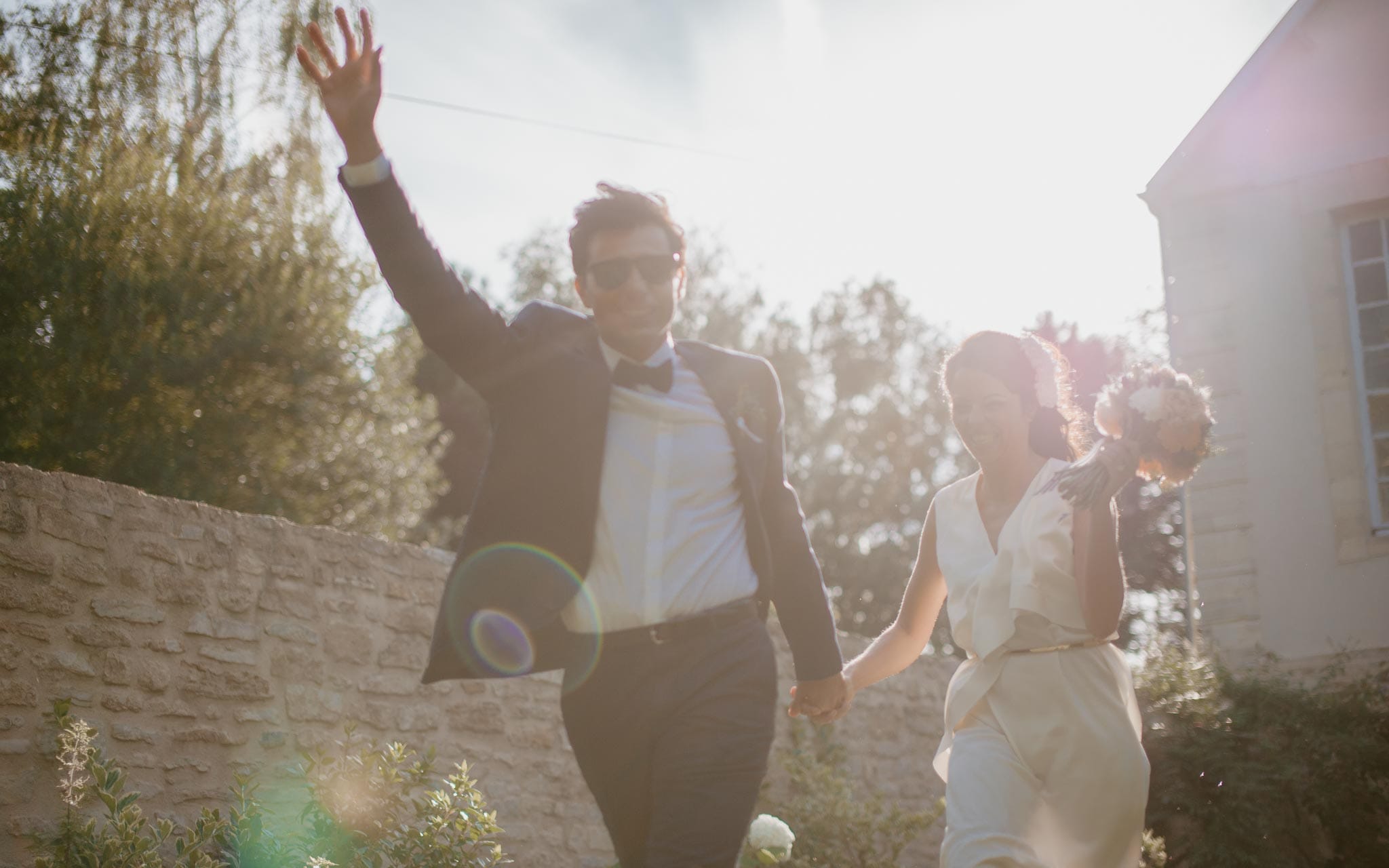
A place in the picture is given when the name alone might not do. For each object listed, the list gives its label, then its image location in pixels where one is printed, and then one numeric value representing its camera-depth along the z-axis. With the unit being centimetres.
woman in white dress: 329
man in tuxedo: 276
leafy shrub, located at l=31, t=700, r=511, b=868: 422
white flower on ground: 613
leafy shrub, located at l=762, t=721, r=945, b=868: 741
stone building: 916
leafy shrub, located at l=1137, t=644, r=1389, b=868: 737
